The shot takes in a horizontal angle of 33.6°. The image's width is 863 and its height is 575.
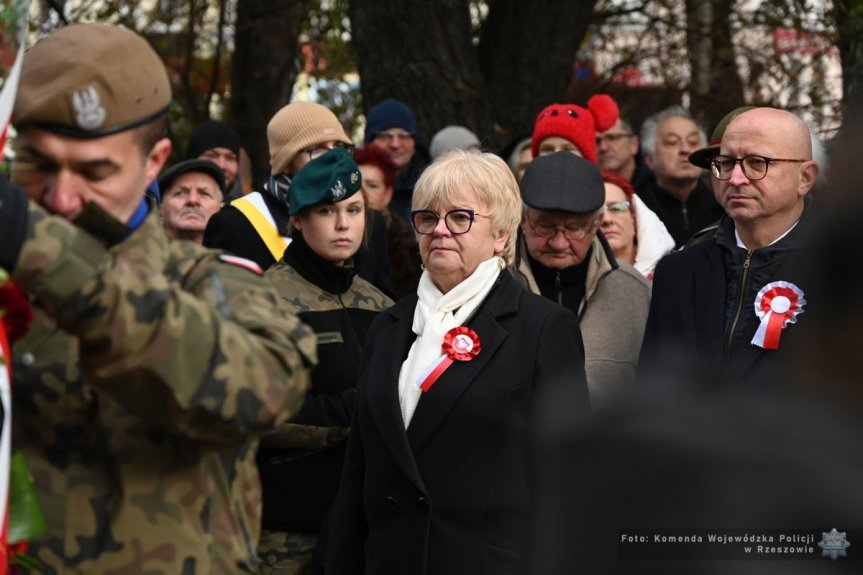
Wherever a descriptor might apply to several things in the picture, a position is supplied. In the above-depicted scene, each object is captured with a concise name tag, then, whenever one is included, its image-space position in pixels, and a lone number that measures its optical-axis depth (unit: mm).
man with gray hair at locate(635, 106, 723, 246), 8680
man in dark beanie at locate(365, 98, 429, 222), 8359
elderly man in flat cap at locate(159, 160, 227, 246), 6797
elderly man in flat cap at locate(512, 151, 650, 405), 5656
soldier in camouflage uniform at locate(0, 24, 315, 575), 2477
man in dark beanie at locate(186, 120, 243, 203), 8039
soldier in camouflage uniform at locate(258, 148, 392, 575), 5004
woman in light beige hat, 5863
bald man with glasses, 4875
